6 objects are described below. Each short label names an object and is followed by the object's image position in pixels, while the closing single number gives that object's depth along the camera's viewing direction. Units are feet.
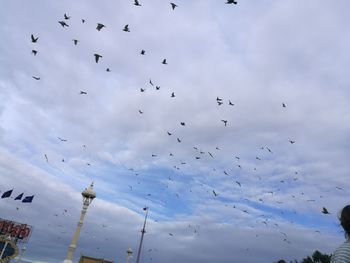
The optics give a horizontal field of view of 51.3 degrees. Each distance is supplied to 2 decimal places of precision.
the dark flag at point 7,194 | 139.87
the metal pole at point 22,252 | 179.52
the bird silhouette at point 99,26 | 63.18
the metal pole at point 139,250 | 146.20
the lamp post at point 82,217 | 72.59
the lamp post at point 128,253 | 111.85
